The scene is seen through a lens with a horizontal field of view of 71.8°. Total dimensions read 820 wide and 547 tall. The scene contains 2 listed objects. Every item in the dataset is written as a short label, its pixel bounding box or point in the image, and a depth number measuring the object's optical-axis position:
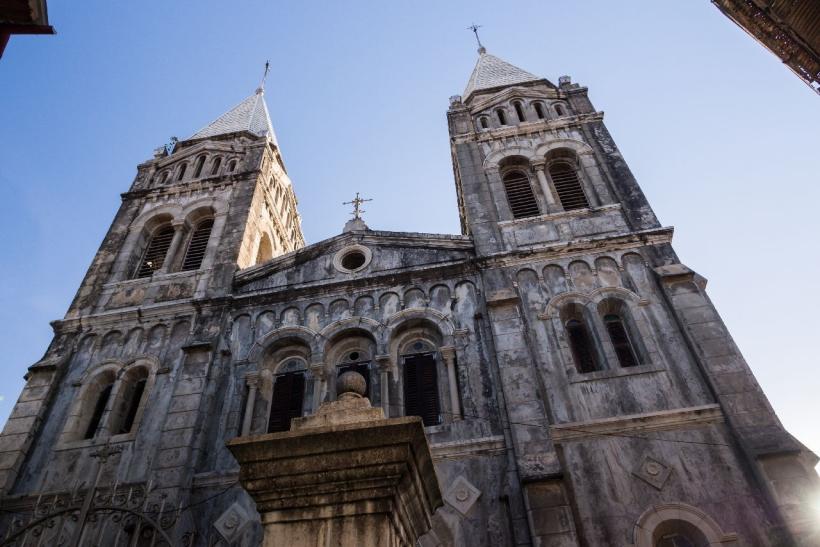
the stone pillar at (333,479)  4.21
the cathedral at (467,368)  10.23
